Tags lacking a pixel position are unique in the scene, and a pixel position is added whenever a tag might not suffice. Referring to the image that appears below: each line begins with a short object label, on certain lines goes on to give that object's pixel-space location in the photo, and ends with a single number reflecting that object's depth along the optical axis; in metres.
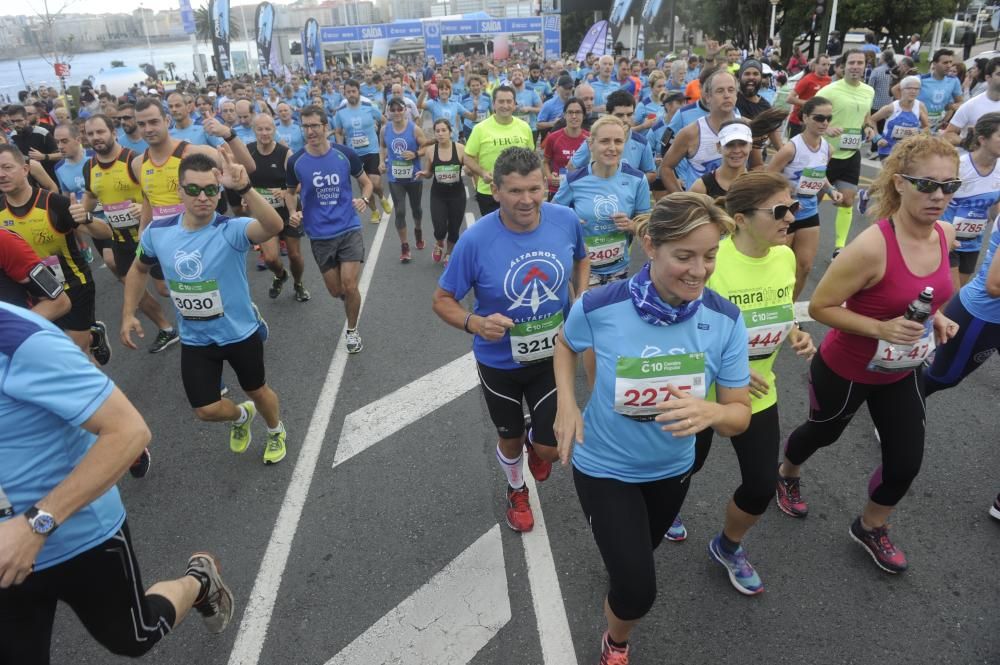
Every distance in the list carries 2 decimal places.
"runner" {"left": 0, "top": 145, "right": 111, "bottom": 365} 4.74
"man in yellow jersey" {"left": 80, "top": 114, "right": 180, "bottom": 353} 6.18
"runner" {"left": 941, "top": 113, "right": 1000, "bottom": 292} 4.62
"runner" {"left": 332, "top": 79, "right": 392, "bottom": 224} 10.92
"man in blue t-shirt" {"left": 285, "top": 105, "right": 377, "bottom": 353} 6.35
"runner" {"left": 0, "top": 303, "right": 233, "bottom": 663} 1.87
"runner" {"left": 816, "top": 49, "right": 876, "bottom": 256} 7.09
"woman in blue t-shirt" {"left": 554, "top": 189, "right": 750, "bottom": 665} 2.23
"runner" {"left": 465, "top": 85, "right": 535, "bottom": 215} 7.35
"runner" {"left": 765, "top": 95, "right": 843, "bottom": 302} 5.76
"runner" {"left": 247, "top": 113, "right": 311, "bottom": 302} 7.48
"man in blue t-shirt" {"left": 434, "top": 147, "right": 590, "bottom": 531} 3.26
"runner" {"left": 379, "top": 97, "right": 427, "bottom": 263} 8.96
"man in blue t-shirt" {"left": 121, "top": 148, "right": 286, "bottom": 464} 3.84
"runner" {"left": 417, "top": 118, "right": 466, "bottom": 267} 8.23
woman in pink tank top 2.83
